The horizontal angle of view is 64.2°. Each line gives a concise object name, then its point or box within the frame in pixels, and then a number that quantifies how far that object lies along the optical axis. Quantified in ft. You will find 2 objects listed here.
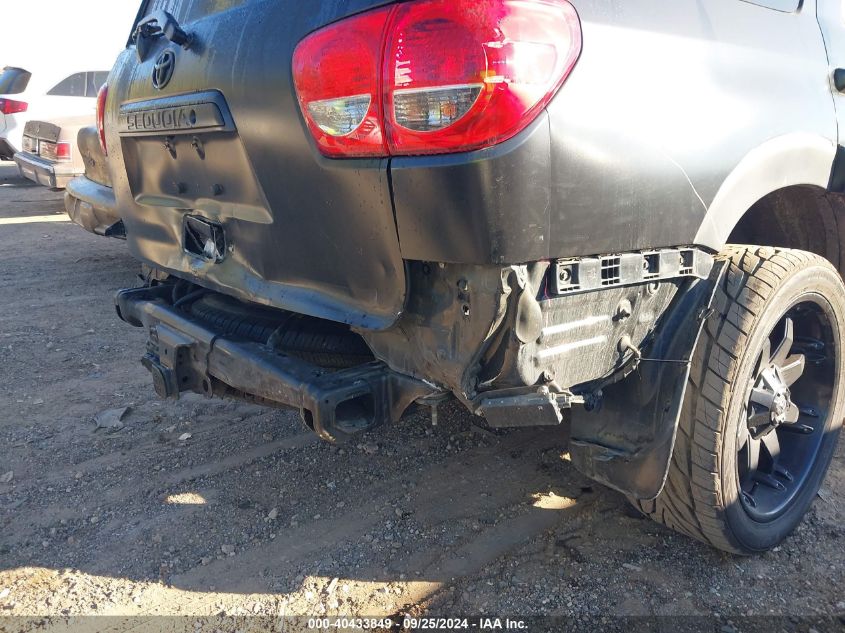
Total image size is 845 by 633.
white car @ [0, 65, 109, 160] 36.09
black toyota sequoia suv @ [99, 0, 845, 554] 5.13
